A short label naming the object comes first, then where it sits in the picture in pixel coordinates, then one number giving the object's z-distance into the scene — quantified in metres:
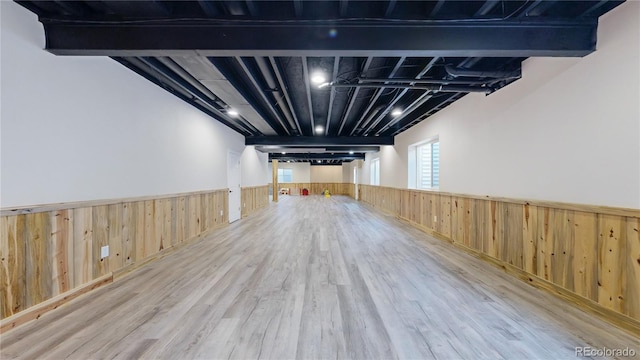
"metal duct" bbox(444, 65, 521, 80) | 3.07
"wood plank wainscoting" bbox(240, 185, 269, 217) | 8.18
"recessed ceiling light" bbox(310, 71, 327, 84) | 3.38
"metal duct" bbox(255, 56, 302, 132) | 3.12
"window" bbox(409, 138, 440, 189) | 5.90
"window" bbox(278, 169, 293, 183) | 18.52
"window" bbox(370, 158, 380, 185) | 10.62
